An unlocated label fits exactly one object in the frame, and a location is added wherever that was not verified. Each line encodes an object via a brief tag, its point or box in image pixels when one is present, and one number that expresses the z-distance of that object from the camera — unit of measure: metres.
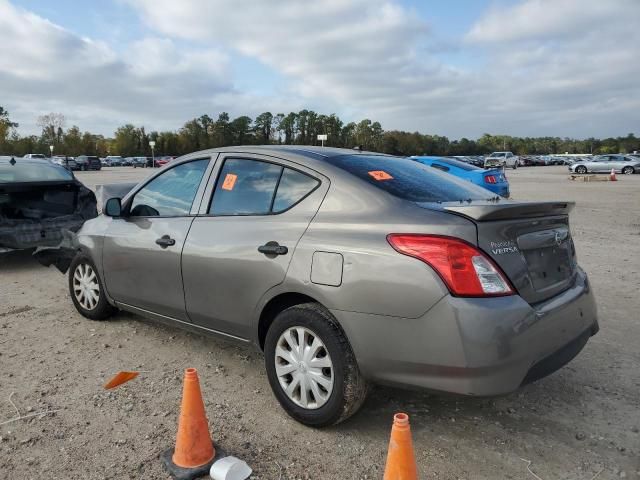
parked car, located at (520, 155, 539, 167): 69.62
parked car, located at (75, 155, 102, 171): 53.91
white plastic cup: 2.55
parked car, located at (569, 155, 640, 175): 41.38
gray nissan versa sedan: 2.59
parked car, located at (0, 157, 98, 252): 7.18
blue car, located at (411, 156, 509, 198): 13.90
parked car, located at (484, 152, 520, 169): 54.03
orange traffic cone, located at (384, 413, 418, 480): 2.18
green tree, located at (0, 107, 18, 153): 78.64
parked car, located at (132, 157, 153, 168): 73.19
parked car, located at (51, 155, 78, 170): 53.96
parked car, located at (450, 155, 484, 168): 53.53
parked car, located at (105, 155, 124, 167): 78.12
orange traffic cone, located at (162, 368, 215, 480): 2.65
